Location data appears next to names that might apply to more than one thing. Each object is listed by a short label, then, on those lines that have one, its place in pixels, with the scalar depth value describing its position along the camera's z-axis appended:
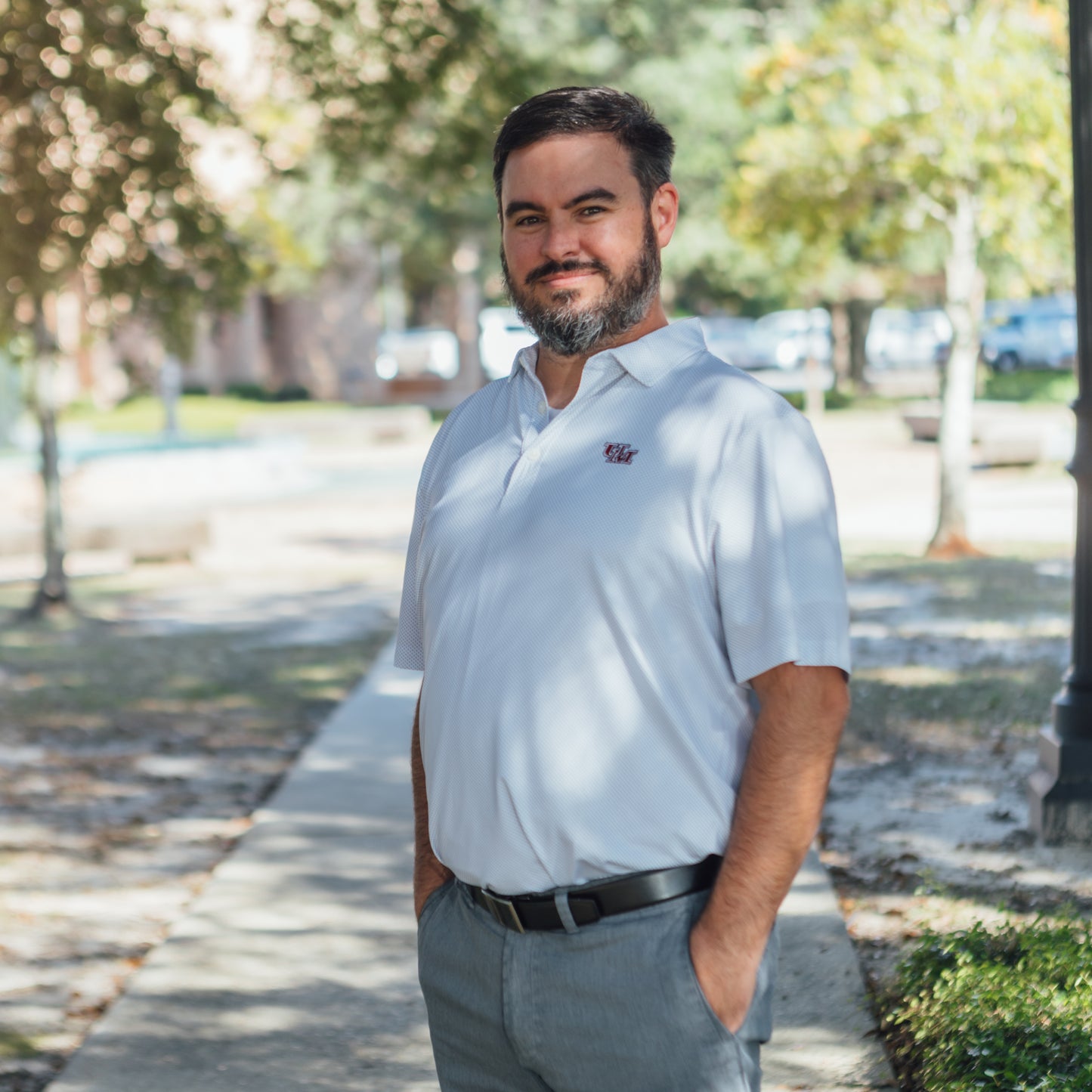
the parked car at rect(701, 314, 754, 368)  45.25
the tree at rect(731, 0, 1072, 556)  12.60
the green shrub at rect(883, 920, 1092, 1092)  3.19
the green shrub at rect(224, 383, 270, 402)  47.84
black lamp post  5.20
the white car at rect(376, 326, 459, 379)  48.66
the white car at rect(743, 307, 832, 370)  46.78
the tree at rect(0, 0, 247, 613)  11.09
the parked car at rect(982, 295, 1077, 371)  39.66
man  2.01
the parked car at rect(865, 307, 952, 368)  48.75
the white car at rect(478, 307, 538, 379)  48.41
